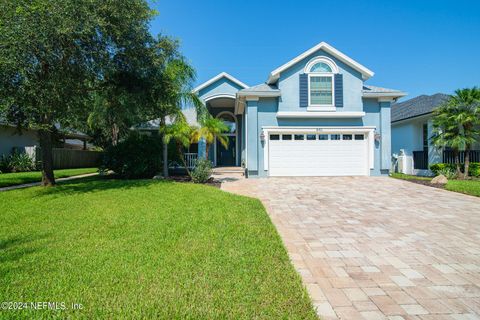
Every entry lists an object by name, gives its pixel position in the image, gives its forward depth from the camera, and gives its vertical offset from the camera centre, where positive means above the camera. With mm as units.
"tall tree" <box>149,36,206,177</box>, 10578 +3467
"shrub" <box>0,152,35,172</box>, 16523 -141
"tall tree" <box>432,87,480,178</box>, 13211 +1697
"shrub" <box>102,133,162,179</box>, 13031 +44
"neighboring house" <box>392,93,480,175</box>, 15680 +1061
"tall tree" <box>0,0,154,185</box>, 7500 +3508
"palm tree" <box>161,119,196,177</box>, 12188 +1238
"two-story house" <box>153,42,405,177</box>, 14195 +1978
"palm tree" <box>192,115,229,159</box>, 12375 +1354
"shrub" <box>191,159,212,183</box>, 12188 -687
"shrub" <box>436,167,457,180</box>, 14008 -1059
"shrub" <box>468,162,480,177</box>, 14250 -910
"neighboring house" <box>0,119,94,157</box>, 17656 +1498
